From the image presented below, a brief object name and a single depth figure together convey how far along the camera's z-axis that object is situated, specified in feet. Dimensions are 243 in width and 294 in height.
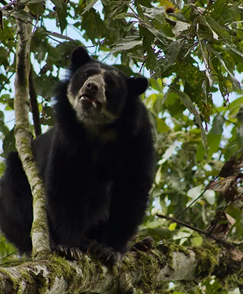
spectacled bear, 32.30
